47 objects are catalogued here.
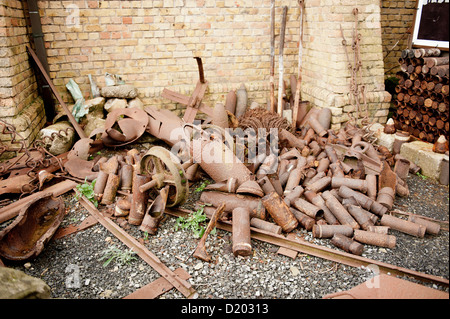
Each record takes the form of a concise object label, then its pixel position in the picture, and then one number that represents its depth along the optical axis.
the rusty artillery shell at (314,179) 4.72
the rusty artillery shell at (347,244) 3.53
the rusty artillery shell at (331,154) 5.16
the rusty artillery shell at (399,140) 5.17
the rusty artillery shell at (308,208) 4.11
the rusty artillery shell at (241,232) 3.54
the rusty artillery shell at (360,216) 3.92
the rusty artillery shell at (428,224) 3.39
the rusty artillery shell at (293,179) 4.64
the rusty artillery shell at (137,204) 4.11
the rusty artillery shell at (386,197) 4.15
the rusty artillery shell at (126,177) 4.76
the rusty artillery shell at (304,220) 3.99
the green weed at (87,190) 4.63
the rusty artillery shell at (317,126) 6.03
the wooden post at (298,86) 6.63
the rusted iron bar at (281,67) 6.87
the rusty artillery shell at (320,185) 4.58
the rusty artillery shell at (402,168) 4.57
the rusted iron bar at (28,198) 4.14
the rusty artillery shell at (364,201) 4.10
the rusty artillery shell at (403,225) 3.63
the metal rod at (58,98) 6.07
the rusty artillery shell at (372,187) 4.36
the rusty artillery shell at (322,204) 4.07
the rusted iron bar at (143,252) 3.14
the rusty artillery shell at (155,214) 3.96
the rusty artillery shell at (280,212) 3.96
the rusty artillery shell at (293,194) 4.33
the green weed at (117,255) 3.53
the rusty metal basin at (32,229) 3.54
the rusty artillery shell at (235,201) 4.09
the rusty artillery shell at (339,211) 3.95
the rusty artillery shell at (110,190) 4.54
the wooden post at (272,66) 6.86
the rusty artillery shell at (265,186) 4.45
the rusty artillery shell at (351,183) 4.43
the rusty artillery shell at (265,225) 3.89
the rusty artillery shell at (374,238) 3.62
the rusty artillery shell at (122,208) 4.25
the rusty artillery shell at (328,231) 3.83
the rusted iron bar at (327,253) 3.17
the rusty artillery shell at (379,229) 3.78
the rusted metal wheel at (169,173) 4.09
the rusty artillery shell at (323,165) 5.00
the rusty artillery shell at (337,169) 4.74
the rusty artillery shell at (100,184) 4.64
